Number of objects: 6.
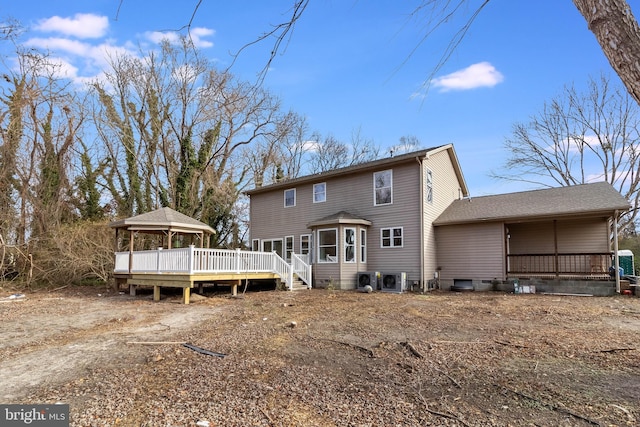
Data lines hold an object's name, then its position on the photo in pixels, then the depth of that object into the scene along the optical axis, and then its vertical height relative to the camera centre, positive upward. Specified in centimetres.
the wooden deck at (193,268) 1141 -70
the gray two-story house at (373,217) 1453 +124
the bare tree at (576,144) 2232 +652
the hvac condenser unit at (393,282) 1395 -135
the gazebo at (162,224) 1317 +81
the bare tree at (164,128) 2242 +725
